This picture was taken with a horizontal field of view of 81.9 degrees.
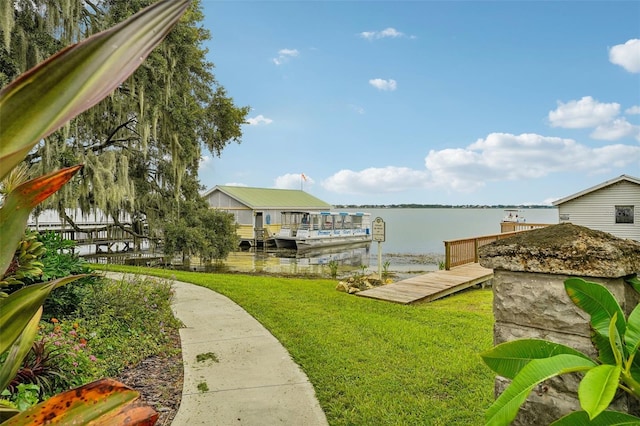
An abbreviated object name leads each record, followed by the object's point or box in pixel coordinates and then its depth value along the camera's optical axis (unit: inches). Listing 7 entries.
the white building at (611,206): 666.2
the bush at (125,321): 147.3
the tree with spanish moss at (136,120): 359.6
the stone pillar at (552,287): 58.9
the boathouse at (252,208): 1059.9
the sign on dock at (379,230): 426.6
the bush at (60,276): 152.6
